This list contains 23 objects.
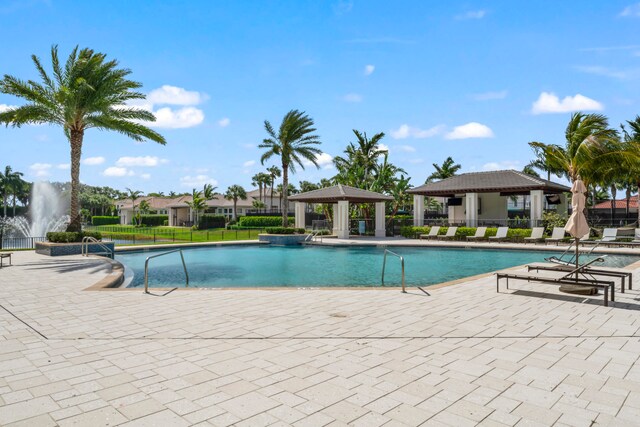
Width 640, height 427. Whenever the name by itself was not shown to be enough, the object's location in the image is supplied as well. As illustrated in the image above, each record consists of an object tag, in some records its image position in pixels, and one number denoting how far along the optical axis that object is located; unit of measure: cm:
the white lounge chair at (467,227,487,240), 2502
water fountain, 3203
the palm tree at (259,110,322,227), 2900
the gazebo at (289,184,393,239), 2928
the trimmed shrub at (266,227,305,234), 2691
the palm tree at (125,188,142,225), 7045
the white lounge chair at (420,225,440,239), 2727
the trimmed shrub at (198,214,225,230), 4912
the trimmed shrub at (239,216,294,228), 4829
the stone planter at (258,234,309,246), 2566
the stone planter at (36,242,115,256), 1628
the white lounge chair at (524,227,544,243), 2327
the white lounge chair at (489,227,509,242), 2448
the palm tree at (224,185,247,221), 6300
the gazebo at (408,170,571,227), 2642
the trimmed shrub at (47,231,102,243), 1692
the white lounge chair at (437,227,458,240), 2623
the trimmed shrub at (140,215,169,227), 6259
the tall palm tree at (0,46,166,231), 1659
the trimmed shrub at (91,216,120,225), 6994
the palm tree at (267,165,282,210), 7203
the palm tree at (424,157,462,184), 4925
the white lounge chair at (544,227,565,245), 2221
